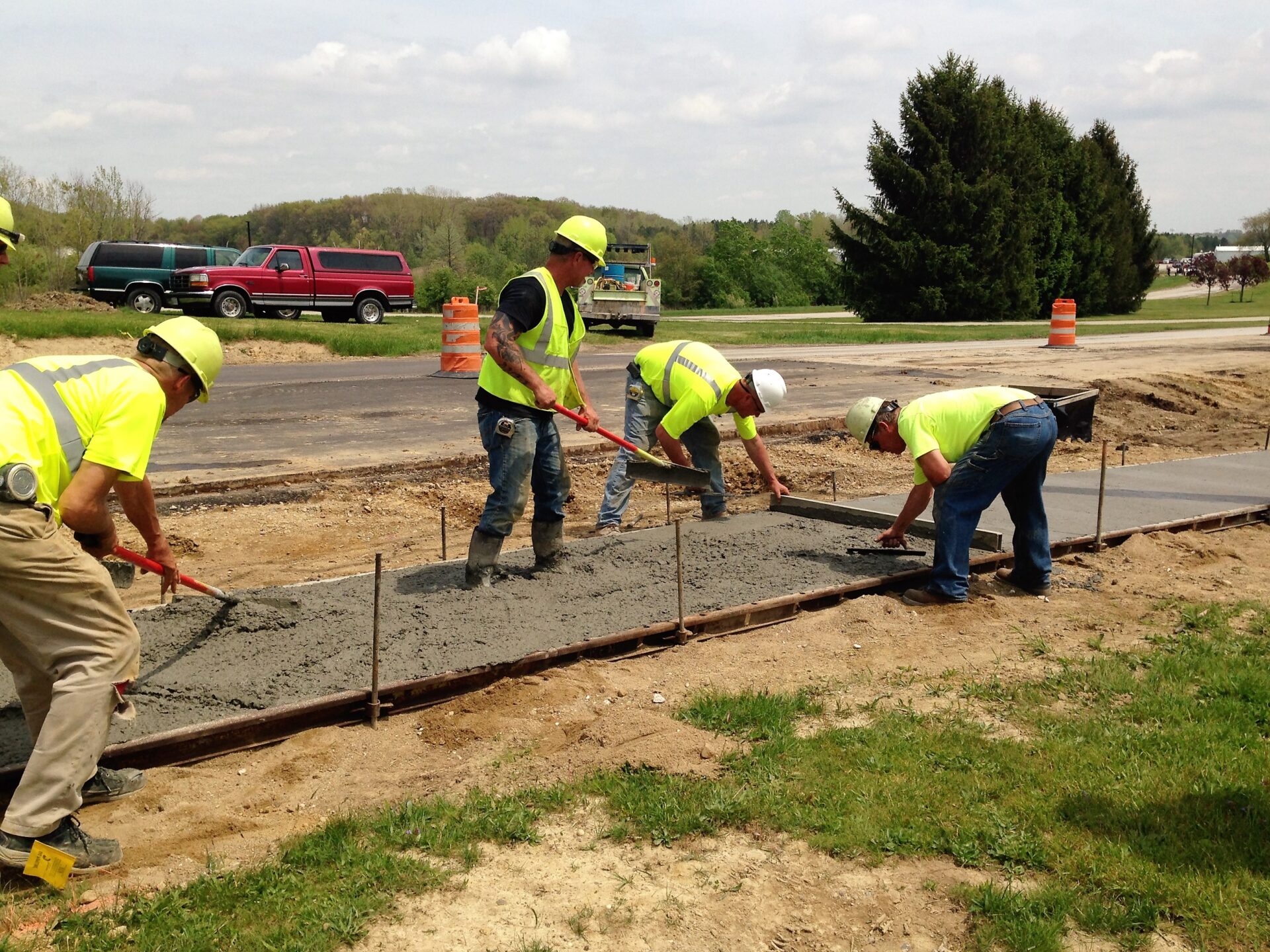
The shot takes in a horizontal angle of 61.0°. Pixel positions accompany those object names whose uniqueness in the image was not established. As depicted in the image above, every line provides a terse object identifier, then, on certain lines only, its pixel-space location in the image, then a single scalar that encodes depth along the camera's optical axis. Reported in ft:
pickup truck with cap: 77.20
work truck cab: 86.28
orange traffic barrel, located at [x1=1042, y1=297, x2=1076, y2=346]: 79.87
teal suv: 80.38
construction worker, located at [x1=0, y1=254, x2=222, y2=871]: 10.23
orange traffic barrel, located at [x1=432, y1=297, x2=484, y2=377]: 53.78
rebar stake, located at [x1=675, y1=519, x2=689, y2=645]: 17.24
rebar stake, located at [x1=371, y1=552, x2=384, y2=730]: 13.84
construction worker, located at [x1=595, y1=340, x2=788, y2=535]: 23.57
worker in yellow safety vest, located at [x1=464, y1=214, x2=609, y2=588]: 18.33
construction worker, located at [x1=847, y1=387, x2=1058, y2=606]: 19.49
